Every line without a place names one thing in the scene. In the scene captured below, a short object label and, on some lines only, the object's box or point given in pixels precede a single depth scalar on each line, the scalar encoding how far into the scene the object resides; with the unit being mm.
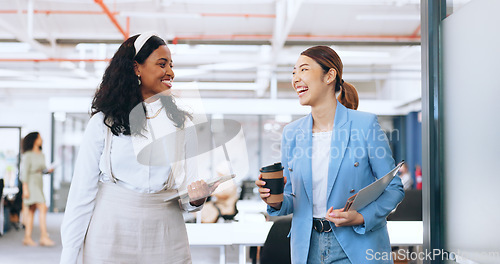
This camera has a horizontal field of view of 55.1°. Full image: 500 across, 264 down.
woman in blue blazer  1628
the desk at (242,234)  2816
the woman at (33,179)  6531
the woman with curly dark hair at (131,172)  1478
